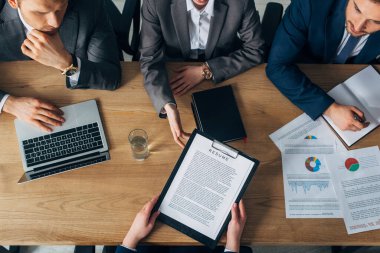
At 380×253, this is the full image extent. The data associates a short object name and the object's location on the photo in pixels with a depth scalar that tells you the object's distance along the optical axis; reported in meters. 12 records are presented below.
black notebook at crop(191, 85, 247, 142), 1.52
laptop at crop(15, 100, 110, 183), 1.46
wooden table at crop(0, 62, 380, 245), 1.38
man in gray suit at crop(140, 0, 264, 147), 1.57
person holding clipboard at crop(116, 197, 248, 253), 1.35
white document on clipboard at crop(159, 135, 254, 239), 1.38
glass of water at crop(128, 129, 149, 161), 1.47
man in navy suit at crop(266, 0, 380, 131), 1.54
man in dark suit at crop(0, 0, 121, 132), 1.46
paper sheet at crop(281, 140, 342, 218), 1.43
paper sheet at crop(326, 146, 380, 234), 1.42
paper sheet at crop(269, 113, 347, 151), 1.55
